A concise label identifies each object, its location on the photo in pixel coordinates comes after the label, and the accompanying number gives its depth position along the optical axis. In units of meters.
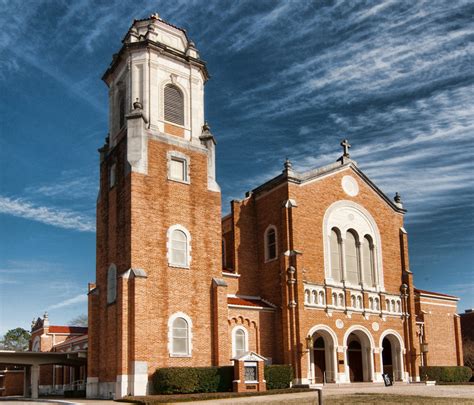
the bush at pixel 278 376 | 32.31
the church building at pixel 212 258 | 31.19
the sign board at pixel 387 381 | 35.54
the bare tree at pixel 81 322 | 96.25
